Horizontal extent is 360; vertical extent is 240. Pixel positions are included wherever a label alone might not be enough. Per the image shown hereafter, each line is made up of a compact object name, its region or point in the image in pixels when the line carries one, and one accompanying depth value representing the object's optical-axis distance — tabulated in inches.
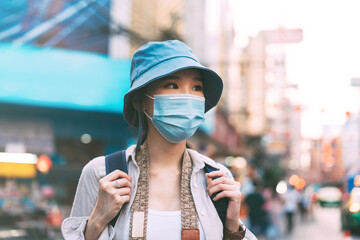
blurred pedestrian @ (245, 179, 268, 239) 501.7
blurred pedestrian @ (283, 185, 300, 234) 811.9
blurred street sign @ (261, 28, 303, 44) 656.4
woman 97.4
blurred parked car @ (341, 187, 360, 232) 678.5
